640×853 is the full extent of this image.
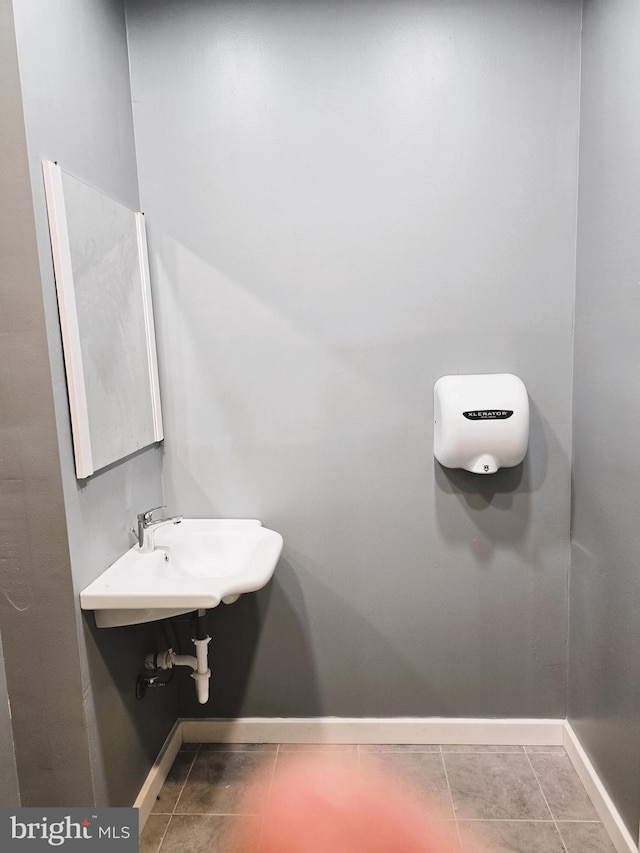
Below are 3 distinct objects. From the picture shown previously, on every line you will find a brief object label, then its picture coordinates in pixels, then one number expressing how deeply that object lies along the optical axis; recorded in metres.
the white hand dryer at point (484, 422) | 1.95
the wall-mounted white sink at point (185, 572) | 1.57
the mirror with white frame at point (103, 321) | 1.52
